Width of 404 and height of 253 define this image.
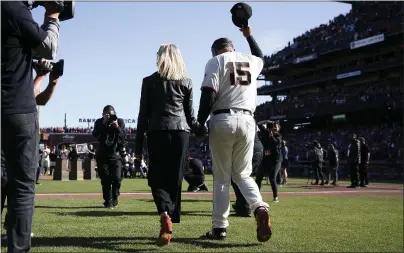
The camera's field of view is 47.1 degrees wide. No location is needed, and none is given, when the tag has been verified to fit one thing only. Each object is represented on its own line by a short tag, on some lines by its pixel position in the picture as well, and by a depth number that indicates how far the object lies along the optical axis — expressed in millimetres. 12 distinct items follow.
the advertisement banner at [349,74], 50694
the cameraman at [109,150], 8859
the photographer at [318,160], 21644
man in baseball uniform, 5078
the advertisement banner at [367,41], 45294
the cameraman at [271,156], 10906
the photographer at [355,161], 18609
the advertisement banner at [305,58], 55869
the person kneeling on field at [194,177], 14242
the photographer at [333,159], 21400
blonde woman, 5145
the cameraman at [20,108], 3662
